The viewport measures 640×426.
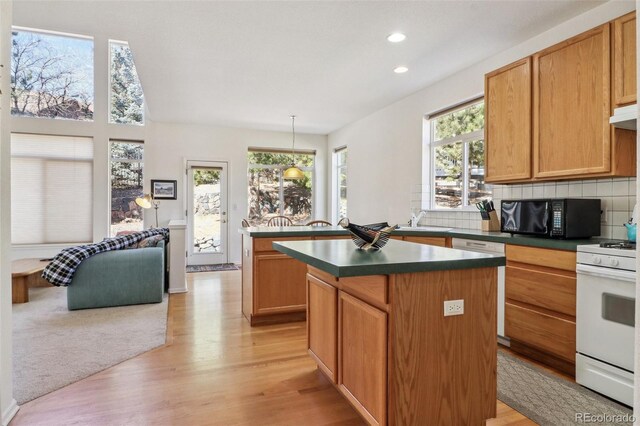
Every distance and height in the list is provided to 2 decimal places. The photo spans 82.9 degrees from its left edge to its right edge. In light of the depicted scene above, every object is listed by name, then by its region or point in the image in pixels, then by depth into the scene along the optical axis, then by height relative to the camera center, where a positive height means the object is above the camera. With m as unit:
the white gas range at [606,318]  2.01 -0.63
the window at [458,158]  4.08 +0.64
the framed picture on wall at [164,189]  6.66 +0.38
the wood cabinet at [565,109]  2.41 +0.78
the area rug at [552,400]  1.91 -1.09
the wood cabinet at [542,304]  2.37 -0.65
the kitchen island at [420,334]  1.49 -0.54
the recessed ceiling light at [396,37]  3.22 +1.56
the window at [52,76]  6.02 +2.27
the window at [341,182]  7.22 +0.58
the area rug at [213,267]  6.45 -1.07
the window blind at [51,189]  6.12 +0.35
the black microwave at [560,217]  2.57 -0.05
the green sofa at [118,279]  3.87 -0.77
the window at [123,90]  6.50 +2.17
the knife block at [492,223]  3.44 -0.11
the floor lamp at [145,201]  5.64 +0.13
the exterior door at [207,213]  6.95 -0.06
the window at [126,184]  6.57 +0.47
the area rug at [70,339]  2.38 -1.09
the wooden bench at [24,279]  4.23 -0.86
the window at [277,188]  7.39 +0.45
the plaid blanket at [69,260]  3.64 -0.53
